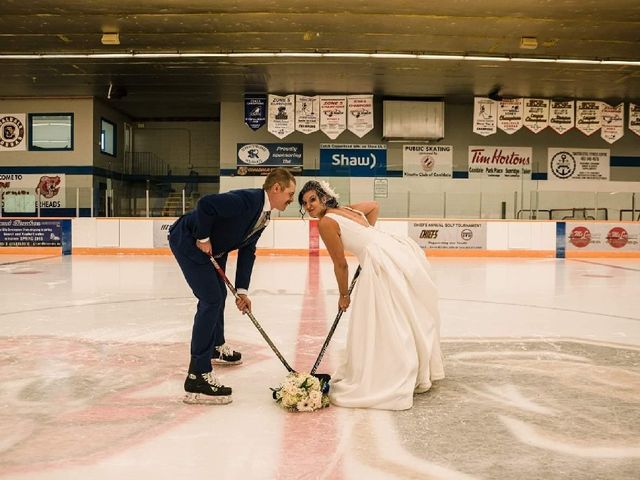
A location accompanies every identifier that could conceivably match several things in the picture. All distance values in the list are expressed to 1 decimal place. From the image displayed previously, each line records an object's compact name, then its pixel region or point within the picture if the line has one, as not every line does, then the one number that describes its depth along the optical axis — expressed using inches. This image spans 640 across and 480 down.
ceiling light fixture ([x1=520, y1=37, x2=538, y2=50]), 482.3
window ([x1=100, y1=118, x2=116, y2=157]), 808.3
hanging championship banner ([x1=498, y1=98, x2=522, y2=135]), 699.4
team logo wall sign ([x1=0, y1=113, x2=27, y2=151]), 769.6
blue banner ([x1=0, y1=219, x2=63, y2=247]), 608.4
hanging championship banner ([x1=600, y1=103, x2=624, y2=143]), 716.0
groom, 121.7
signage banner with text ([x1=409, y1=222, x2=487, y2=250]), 613.0
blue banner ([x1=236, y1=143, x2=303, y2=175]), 775.1
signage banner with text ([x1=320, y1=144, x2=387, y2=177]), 777.6
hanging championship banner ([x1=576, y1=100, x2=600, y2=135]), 716.7
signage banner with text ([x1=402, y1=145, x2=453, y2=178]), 780.0
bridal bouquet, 117.7
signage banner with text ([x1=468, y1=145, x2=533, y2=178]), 793.6
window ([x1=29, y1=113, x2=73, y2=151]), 768.9
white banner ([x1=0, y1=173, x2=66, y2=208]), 764.0
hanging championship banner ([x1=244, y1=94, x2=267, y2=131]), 704.4
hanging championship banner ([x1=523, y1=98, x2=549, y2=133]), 700.7
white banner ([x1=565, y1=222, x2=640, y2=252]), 615.8
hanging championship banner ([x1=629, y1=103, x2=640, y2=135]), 715.4
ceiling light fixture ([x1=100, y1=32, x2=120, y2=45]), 484.7
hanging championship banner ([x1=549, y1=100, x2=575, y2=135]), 707.4
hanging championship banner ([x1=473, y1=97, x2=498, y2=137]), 697.0
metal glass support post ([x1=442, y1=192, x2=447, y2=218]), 606.9
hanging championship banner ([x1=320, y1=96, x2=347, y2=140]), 691.4
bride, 122.6
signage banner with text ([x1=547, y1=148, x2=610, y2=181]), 804.0
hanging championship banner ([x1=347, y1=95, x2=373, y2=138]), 690.2
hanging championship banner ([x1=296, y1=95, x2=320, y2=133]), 691.4
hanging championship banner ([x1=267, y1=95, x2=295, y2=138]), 694.5
